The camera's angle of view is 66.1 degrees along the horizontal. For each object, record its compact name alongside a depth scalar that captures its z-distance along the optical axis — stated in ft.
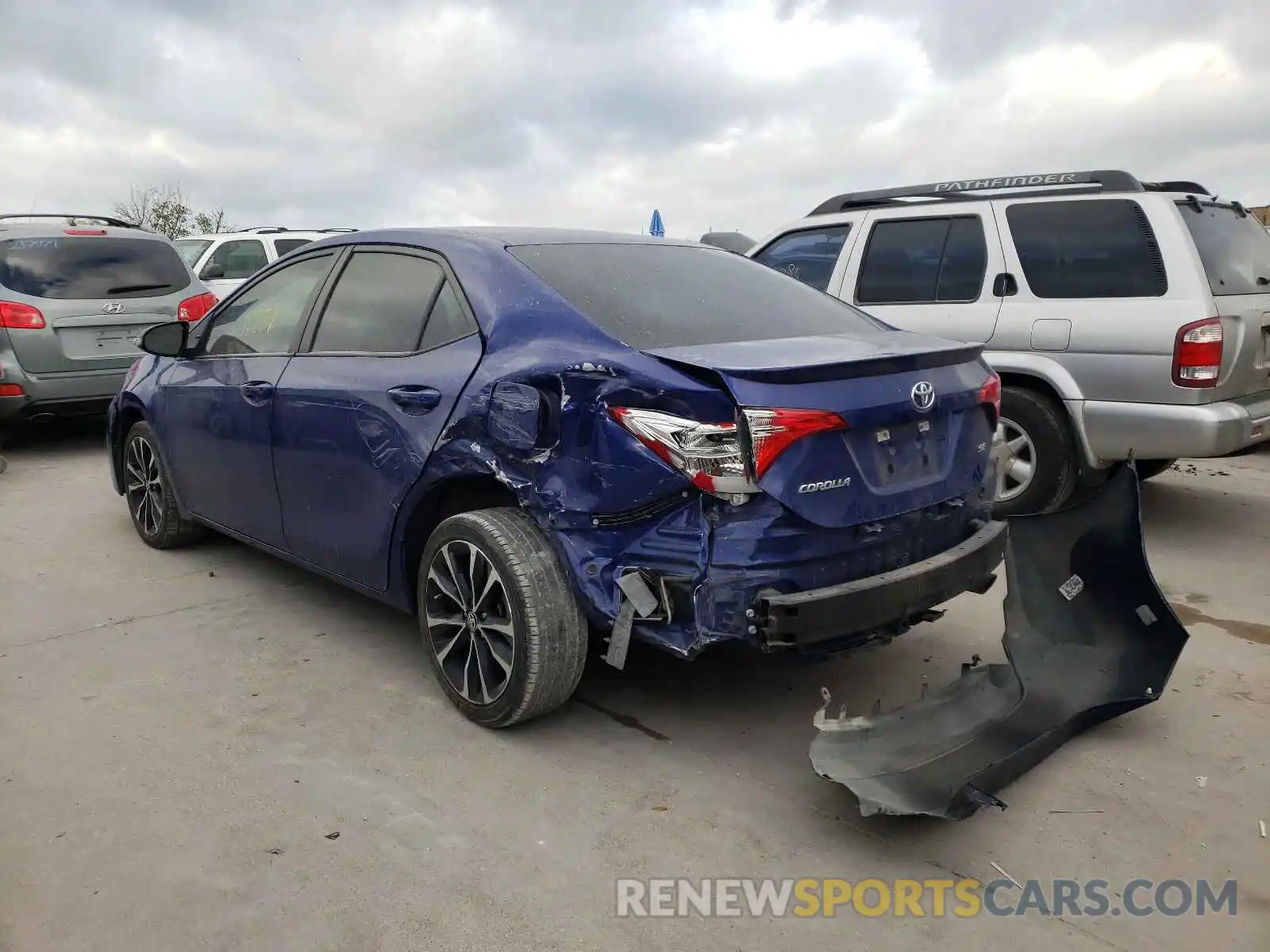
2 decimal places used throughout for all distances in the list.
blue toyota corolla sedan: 8.93
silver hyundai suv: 25.21
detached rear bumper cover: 9.40
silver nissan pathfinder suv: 16.53
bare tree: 104.22
